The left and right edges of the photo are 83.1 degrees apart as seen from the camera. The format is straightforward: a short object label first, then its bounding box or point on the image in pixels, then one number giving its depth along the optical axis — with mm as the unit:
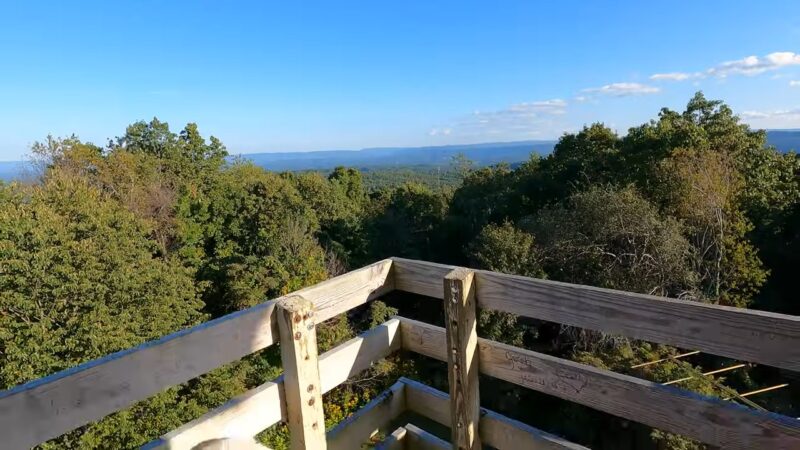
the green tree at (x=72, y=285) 9633
